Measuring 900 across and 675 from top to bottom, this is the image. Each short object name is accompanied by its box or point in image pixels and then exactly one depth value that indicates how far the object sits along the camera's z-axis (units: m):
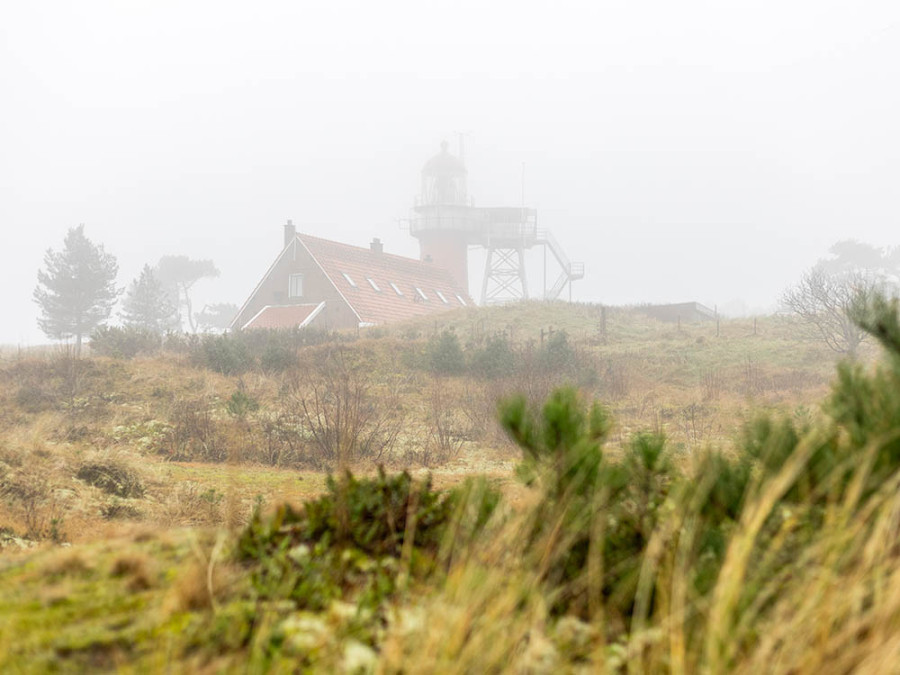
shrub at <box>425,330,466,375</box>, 21.25
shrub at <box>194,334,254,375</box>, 20.45
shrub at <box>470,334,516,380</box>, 20.58
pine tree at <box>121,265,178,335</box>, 53.66
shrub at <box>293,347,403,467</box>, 13.23
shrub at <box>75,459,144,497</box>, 9.67
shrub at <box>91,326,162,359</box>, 24.86
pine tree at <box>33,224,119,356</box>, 50.91
